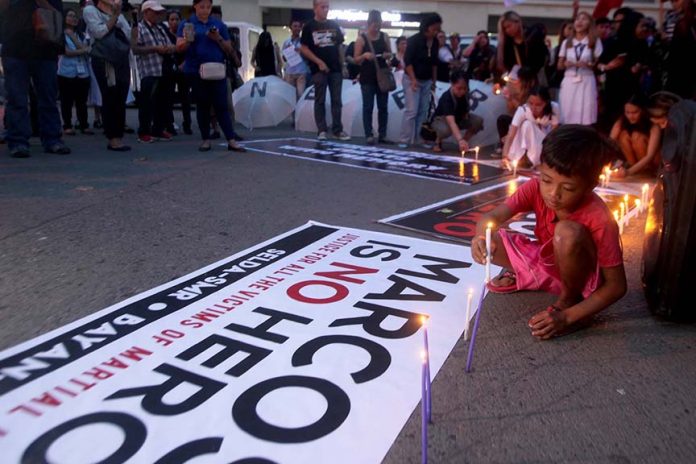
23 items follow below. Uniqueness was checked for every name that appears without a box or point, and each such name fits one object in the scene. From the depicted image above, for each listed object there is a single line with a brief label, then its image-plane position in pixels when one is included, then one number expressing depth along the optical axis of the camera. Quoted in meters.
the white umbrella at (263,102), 9.64
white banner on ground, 1.49
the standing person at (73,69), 7.56
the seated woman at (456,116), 7.00
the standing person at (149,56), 6.85
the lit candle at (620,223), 3.56
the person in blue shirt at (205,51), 6.17
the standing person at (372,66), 7.49
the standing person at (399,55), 9.81
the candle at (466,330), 2.07
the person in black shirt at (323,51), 7.55
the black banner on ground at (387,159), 5.60
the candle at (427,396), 1.36
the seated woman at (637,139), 5.38
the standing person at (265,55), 10.73
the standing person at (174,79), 7.34
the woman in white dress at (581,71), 6.27
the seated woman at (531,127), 6.09
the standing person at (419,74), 7.21
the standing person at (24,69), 5.45
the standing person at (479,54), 9.71
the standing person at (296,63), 10.33
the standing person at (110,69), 5.92
